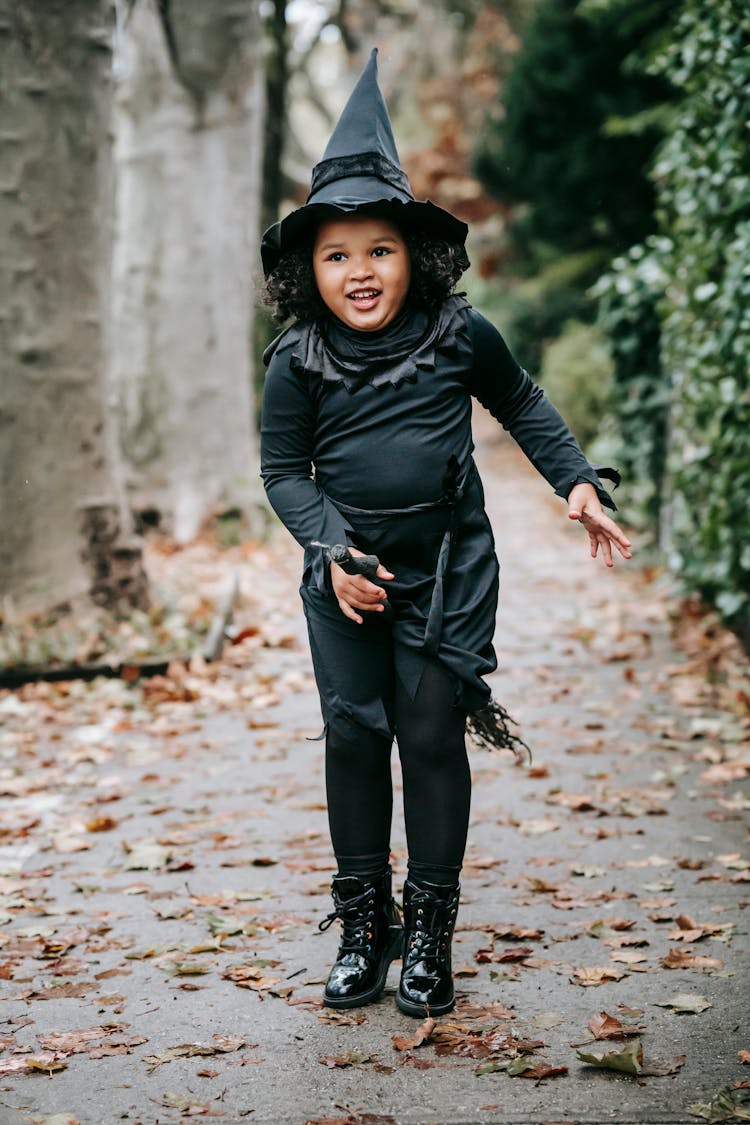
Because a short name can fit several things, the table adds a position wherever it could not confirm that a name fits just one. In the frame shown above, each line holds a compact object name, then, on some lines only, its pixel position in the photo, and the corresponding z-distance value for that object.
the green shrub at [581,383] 14.19
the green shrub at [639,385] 9.25
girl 3.07
